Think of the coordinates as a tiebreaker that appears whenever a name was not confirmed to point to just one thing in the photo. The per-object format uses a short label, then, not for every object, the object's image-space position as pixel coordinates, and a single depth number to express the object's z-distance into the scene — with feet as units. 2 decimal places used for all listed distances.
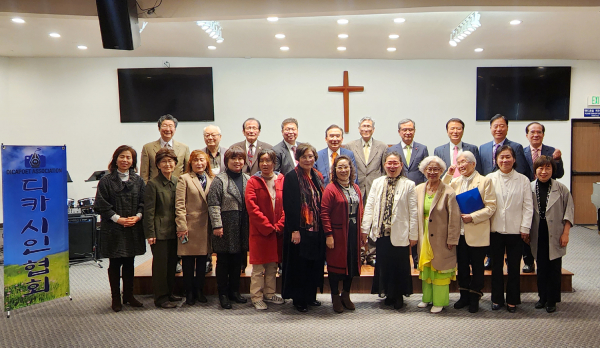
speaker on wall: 13.34
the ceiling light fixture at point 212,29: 17.55
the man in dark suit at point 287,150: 14.56
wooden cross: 25.76
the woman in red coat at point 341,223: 11.96
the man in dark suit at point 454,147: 14.64
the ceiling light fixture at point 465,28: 17.22
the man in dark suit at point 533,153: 13.81
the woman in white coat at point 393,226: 12.01
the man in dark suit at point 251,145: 14.96
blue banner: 12.39
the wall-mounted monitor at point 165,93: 25.22
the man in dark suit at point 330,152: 14.44
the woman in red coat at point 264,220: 12.32
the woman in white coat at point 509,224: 11.98
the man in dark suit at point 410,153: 14.97
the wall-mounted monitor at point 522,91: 25.99
